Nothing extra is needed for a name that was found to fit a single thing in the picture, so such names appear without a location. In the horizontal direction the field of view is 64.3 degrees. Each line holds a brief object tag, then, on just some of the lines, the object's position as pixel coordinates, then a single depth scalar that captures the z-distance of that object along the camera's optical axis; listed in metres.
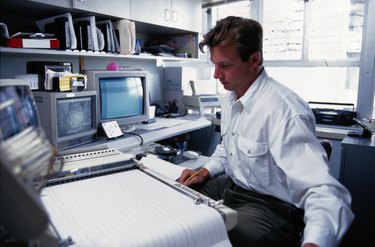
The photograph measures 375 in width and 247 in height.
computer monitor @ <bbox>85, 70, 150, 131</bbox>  2.01
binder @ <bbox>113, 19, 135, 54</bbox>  2.26
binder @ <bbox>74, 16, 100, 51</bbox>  2.01
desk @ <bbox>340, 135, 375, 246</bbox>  1.89
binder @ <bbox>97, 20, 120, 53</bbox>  2.20
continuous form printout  0.60
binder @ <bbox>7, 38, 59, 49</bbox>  1.61
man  0.86
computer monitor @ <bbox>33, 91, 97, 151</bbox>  1.58
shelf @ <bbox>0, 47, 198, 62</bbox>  1.59
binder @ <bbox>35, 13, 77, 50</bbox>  1.87
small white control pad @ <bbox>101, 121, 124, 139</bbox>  1.92
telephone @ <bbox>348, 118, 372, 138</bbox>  2.07
